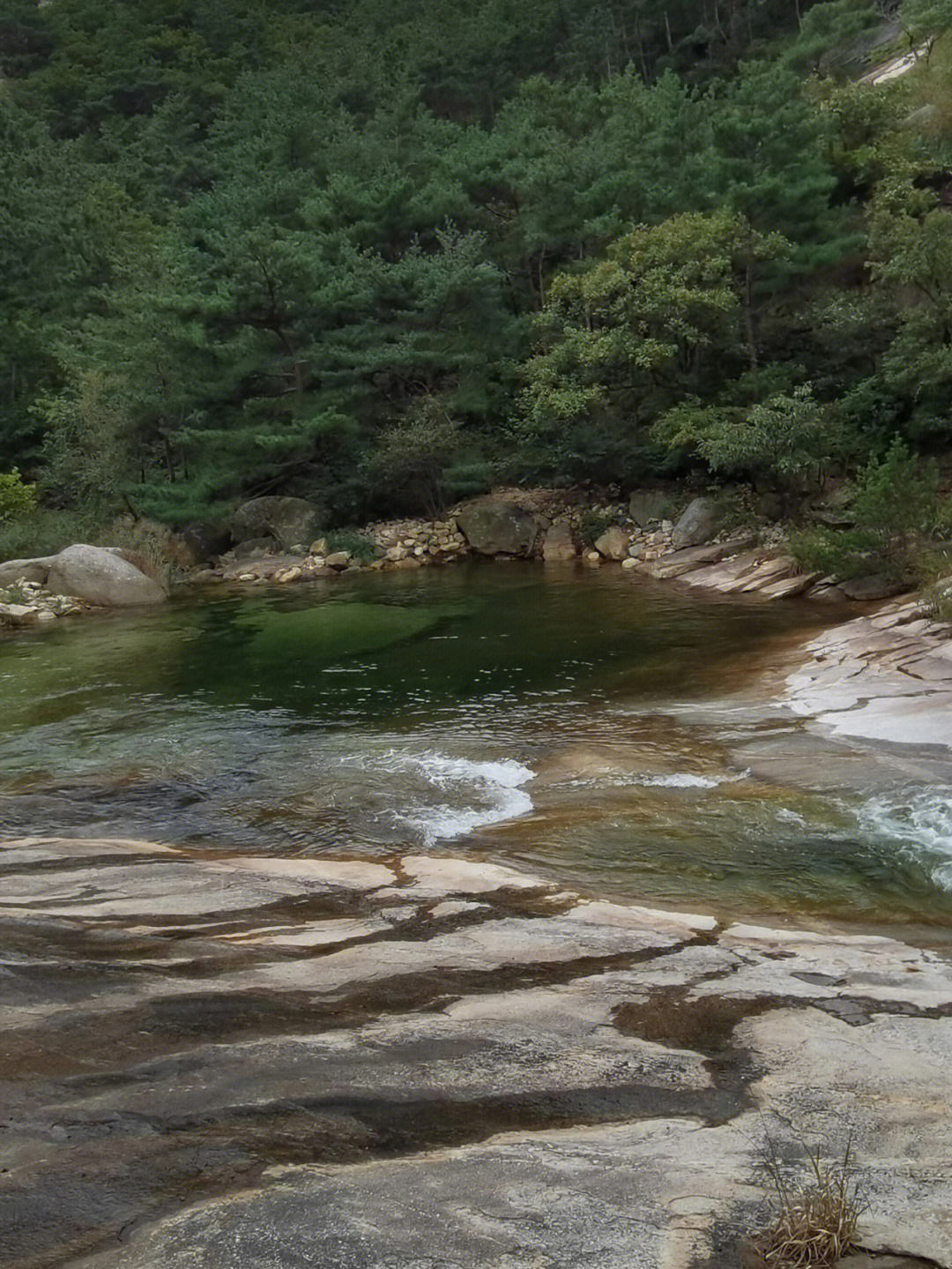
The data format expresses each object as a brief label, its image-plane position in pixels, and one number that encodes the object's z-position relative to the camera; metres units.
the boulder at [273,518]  29.73
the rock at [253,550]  29.27
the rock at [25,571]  24.36
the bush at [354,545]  28.66
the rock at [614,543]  26.19
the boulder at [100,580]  23.89
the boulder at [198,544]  29.14
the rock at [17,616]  22.06
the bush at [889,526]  16.72
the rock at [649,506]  26.62
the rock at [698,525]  24.25
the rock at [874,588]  17.00
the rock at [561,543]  27.70
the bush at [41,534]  27.06
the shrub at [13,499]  28.34
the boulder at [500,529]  28.55
